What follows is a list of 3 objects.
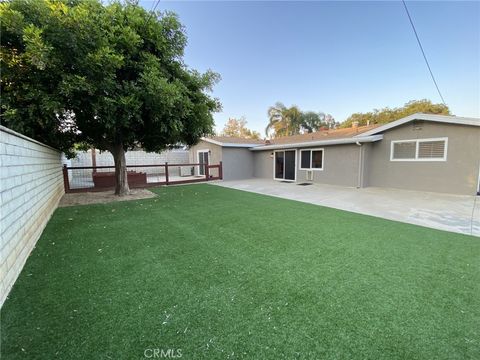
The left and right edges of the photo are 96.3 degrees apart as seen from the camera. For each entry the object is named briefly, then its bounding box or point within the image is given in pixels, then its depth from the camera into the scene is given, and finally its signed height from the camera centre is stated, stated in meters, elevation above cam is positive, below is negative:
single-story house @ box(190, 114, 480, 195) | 7.50 +0.21
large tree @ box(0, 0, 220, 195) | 4.59 +2.16
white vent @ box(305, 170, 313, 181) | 11.70 -0.73
